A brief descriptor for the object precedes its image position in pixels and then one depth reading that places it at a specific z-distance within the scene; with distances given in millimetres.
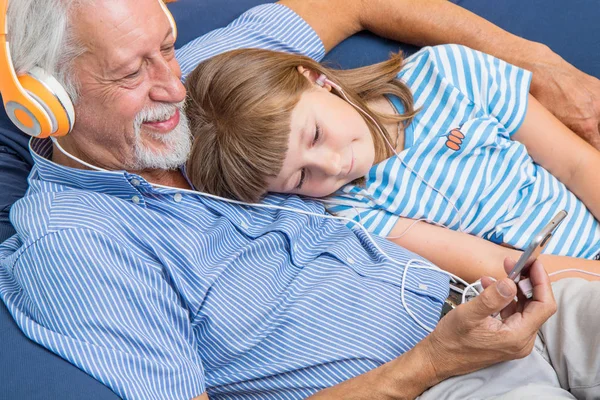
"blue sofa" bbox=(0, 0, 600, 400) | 1884
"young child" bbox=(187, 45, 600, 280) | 1503
